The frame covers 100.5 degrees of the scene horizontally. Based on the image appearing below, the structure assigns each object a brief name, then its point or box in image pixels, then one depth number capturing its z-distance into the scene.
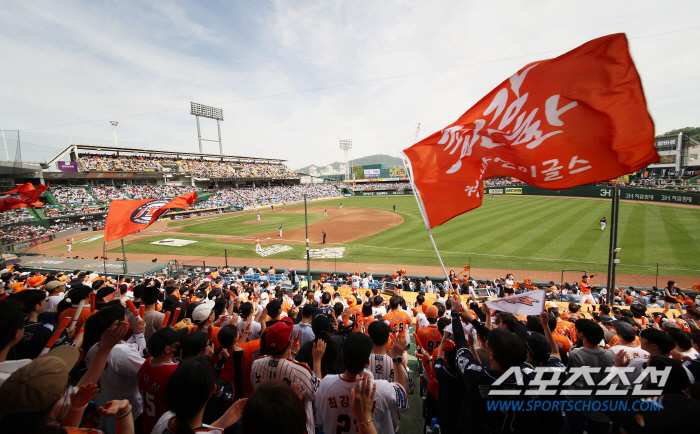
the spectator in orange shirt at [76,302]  4.93
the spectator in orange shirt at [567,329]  5.96
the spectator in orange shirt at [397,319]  5.60
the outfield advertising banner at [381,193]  87.94
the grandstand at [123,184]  36.69
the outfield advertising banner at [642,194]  37.98
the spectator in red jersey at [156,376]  3.05
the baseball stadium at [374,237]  16.70
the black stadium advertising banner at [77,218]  36.47
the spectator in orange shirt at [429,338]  4.58
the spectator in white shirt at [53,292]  6.84
